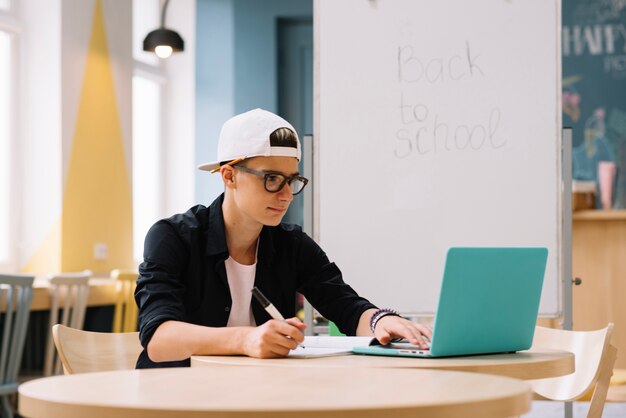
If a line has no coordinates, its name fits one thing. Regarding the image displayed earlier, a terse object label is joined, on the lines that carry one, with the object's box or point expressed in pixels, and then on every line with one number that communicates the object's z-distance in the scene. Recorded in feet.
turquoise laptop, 5.32
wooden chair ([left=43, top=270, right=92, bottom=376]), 15.10
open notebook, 5.74
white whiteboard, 10.75
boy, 6.31
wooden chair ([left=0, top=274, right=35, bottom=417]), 13.57
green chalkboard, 22.38
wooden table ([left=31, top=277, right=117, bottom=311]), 15.12
